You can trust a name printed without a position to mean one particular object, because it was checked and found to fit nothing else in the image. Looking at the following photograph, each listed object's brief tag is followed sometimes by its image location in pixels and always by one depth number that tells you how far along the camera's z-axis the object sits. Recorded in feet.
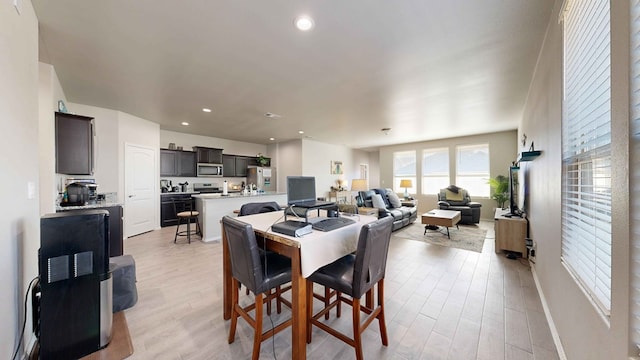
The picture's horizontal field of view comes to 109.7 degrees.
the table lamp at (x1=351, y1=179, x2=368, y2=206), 27.76
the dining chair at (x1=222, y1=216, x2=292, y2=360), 4.92
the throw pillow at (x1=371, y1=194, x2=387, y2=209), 18.12
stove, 22.13
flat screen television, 12.34
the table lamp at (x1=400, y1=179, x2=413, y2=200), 24.62
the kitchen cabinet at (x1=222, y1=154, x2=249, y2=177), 24.04
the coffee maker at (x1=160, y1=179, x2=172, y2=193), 19.90
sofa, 17.37
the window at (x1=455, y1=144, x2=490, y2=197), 22.43
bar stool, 14.34
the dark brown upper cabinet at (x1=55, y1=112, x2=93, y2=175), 9.38
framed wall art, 28.43
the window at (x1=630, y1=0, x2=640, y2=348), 2.46
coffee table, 14.56
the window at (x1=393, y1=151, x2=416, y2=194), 26.81
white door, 15.69
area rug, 13.88
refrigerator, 24.72
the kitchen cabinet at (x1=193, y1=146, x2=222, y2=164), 21.75
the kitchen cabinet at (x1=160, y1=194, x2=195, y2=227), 18.79
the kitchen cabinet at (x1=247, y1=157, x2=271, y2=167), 26.16
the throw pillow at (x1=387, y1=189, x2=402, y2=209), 19.99
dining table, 4.79
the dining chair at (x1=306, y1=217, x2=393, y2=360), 4.92
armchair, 19.47
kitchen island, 14.94
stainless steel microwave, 21.95
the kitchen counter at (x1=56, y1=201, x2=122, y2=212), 9.57
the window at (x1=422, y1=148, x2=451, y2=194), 24.59
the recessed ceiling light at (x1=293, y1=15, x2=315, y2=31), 6.16
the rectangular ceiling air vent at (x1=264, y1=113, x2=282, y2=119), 15.28
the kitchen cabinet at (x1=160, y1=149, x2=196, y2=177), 19.63
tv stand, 11.23
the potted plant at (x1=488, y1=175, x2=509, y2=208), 18.50
